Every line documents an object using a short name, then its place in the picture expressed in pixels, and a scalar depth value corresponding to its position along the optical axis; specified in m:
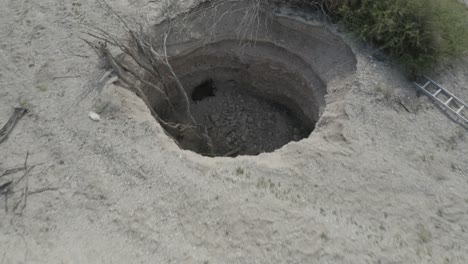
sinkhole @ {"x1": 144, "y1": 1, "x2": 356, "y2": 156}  4.83
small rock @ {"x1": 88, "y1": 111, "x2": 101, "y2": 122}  4.12
